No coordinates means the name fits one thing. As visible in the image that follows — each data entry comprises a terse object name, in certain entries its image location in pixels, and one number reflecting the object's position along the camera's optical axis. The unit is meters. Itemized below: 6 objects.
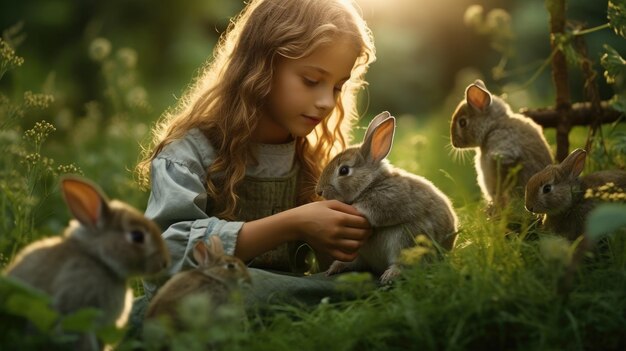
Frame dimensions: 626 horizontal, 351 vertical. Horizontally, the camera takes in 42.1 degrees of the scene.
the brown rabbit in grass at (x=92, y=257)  2.79
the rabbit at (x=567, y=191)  4.03
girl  3.92
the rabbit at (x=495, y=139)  4.64
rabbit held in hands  3.97
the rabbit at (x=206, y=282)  3.07
